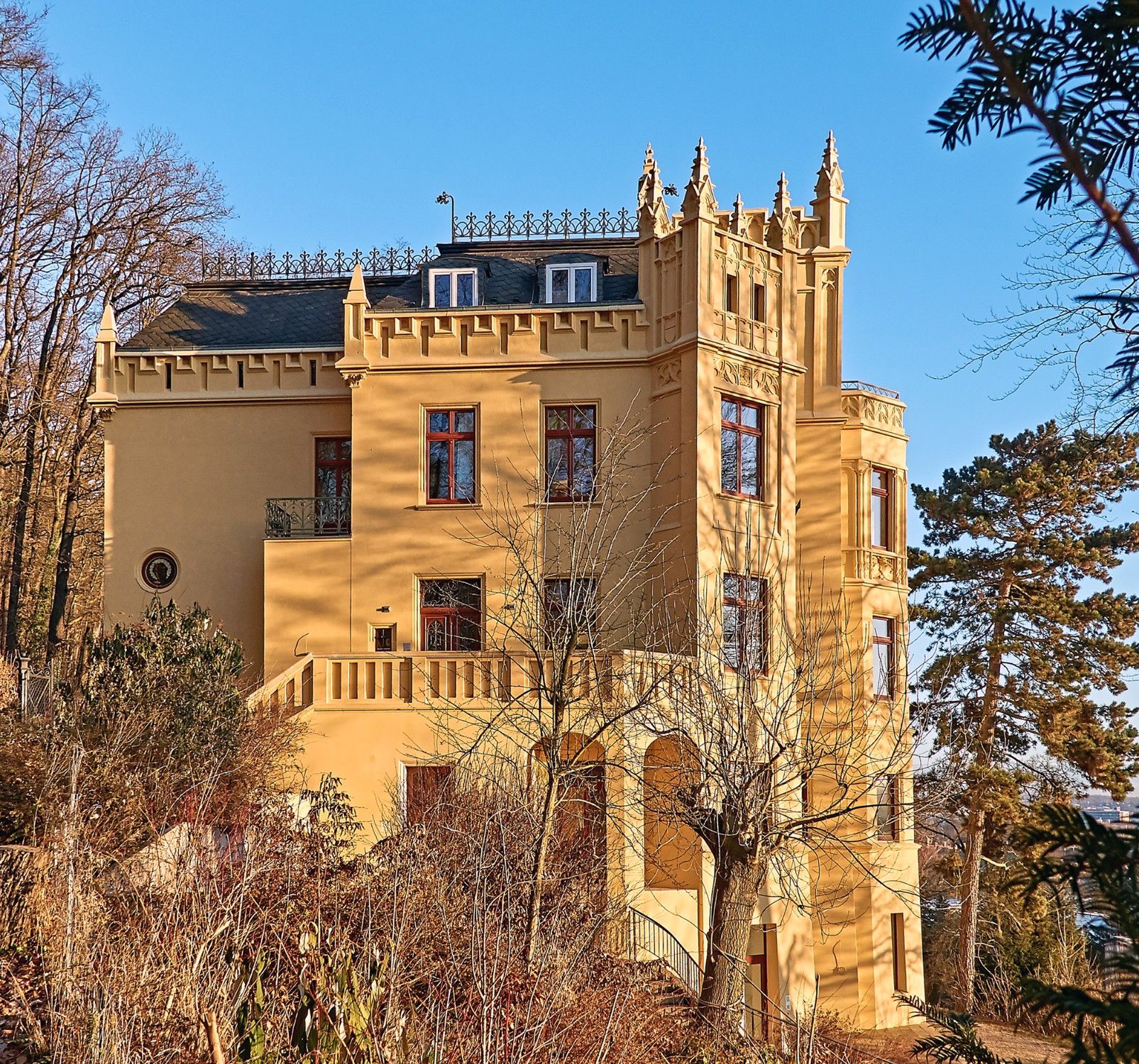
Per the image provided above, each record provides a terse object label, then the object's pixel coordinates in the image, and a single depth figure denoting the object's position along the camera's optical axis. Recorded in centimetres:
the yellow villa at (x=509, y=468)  2216
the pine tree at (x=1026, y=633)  2995
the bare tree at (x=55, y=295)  3203
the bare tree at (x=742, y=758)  1467
